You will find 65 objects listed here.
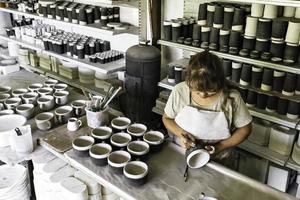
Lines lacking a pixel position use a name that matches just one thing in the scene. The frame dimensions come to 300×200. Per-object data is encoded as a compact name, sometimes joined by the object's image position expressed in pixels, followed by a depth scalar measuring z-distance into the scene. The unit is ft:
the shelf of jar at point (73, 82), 11.20
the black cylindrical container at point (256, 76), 7.53
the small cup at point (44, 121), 6.79
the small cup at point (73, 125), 6.53
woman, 5.06
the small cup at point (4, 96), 8.08
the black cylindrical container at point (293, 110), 7.20
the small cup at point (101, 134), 5.78
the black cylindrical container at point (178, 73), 8.87
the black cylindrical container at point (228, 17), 7.57
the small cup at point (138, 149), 5.36
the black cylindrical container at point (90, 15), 10.47
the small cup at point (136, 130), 5.80
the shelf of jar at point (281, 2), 6.04
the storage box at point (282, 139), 7.79
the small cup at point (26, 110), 7.23
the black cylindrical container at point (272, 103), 7.52
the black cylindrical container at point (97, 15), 10.59
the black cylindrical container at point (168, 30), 8.77
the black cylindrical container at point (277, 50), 7.03
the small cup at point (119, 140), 5.55
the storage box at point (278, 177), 8.41
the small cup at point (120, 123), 6.08
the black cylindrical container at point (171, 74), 9.15
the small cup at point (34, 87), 8.39
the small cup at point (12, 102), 7.47
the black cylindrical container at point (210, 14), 7.89
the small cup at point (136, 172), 4.85
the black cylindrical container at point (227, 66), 7.96
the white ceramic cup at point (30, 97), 7.76
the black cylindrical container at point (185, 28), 8.64
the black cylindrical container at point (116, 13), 10.79
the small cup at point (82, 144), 5.51
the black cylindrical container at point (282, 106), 7.36
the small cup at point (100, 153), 5.26
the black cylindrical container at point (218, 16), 7.70
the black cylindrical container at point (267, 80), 7.36
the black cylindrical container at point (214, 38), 7.90
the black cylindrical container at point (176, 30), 8.56
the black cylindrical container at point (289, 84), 7.10
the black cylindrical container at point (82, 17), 10.38
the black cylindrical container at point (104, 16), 10.53
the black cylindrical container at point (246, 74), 7.63
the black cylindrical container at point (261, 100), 7.65
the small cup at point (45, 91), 8.13
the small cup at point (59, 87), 8.42
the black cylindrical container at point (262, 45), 7.21
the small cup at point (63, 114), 7.09
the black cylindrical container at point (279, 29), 6.84
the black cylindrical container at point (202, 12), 8.09
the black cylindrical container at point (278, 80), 7.24
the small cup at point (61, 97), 7.79
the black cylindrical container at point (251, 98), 7.77
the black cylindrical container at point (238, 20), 7.47
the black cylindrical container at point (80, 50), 10.92
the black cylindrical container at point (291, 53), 6.88
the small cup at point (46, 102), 7.54
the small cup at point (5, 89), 8.55
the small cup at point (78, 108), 7.34
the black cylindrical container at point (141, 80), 9.24
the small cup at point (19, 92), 8.09
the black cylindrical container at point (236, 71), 7.79
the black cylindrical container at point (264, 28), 7.02
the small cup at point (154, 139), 5.63
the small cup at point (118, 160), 5.08
